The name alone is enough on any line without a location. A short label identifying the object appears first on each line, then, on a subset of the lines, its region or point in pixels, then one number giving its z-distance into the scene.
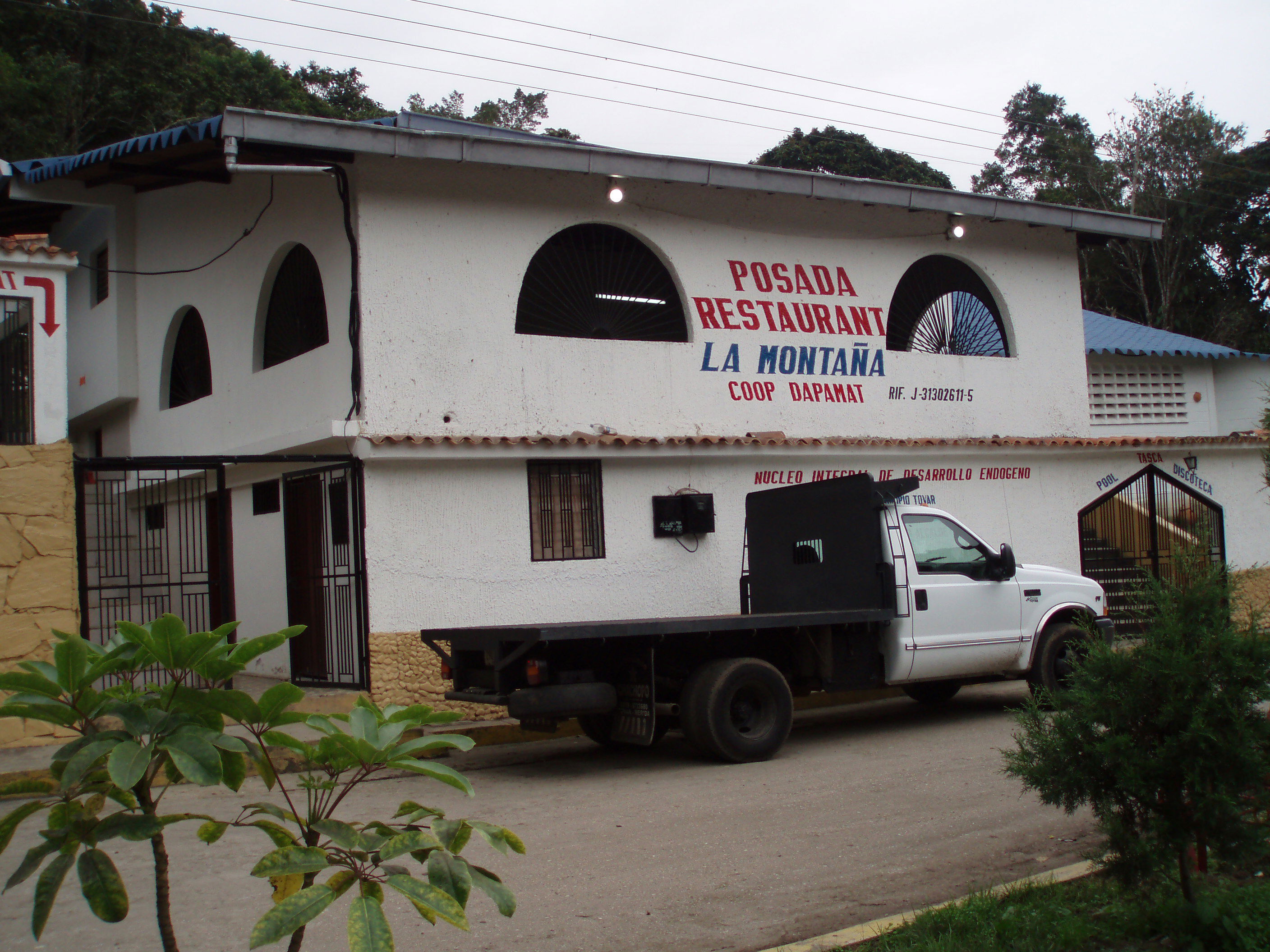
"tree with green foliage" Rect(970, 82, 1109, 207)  35.56
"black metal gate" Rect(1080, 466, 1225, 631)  15.91
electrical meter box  12.41
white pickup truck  8.62
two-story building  11.21
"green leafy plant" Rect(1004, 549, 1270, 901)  4.18
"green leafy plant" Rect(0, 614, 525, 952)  2.19
